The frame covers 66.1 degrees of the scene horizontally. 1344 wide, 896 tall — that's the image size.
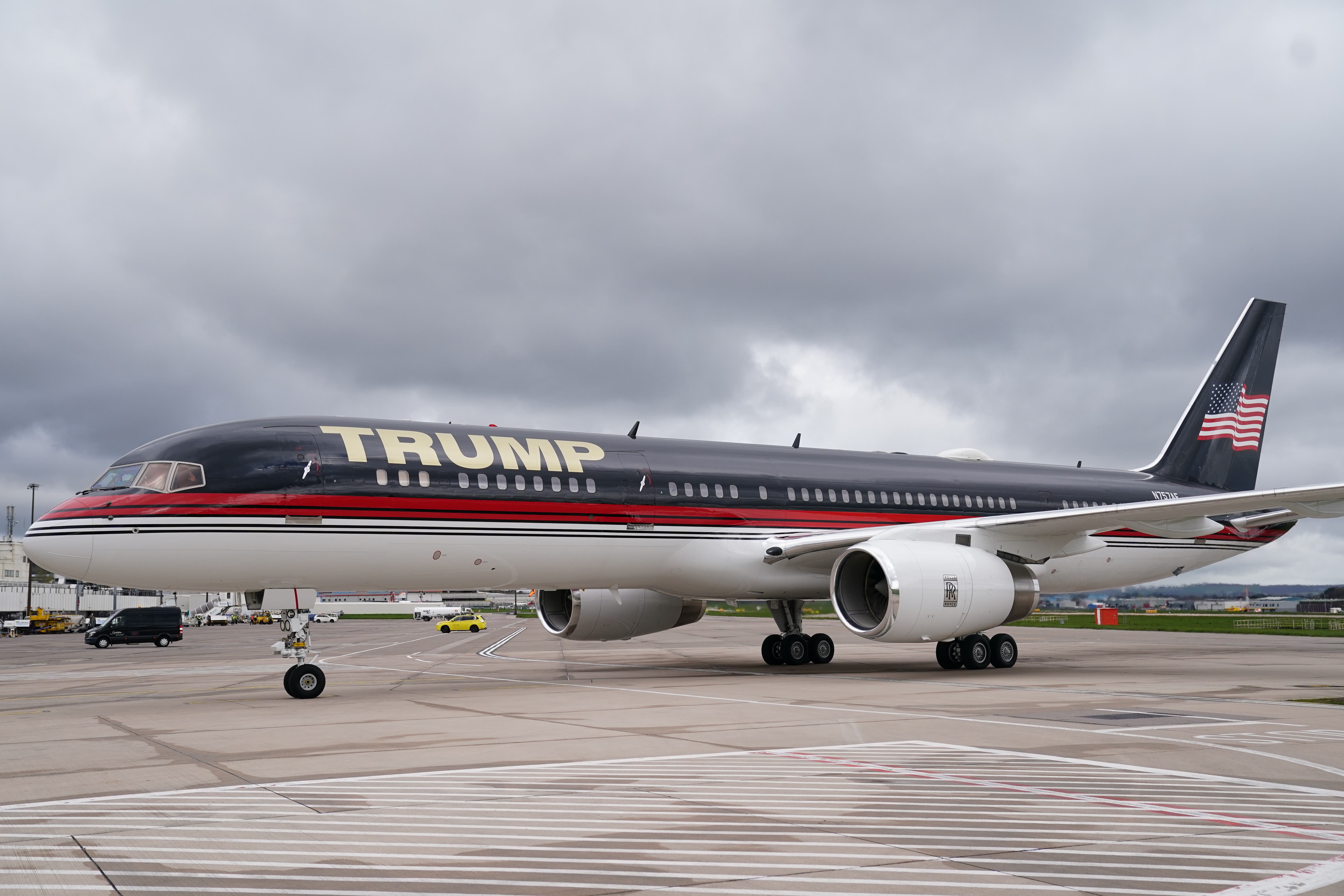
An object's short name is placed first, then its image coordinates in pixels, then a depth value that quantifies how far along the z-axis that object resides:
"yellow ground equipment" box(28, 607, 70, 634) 67.75
